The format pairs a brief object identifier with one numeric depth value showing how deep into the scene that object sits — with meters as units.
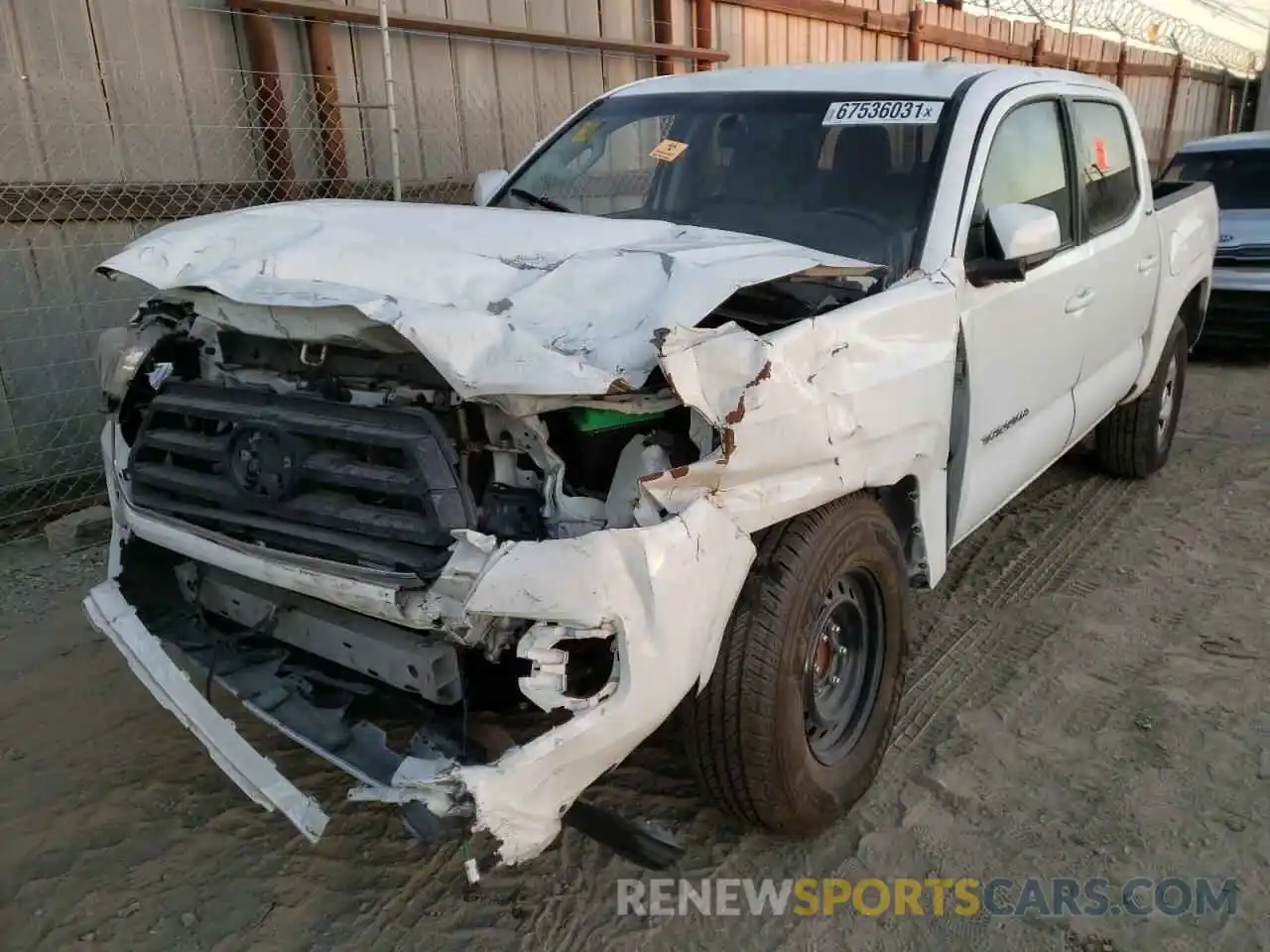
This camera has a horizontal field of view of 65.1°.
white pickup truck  2.02
